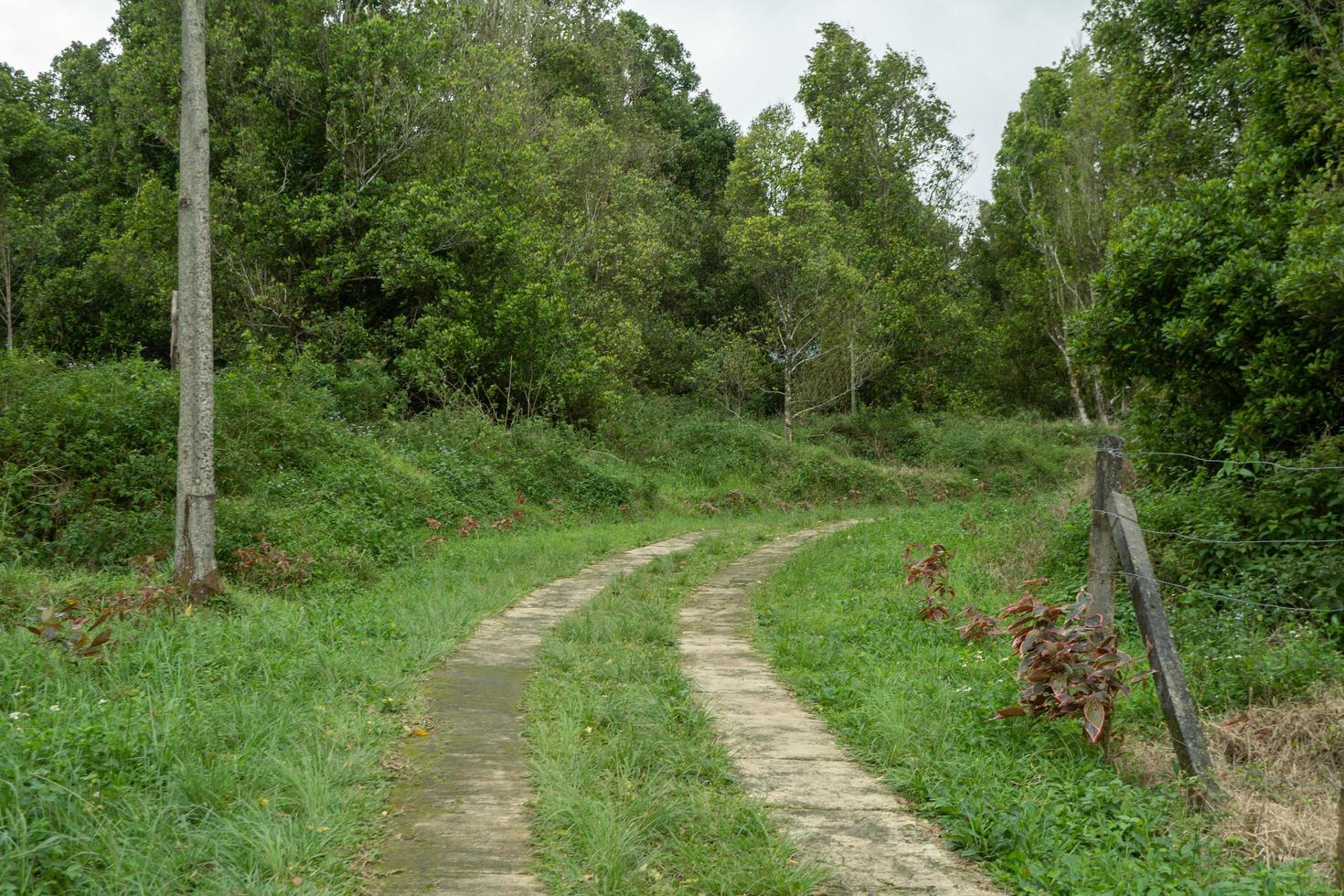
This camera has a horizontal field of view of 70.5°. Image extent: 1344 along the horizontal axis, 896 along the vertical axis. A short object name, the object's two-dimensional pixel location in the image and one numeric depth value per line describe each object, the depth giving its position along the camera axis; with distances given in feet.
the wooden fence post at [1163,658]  14.34
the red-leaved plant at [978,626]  21.20
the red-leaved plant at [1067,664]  15.53
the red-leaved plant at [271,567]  31.40
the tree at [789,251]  86.02
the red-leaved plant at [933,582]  27.22
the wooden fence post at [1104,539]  17.28
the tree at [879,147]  104.12
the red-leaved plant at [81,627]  18.71
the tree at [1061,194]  97.60
